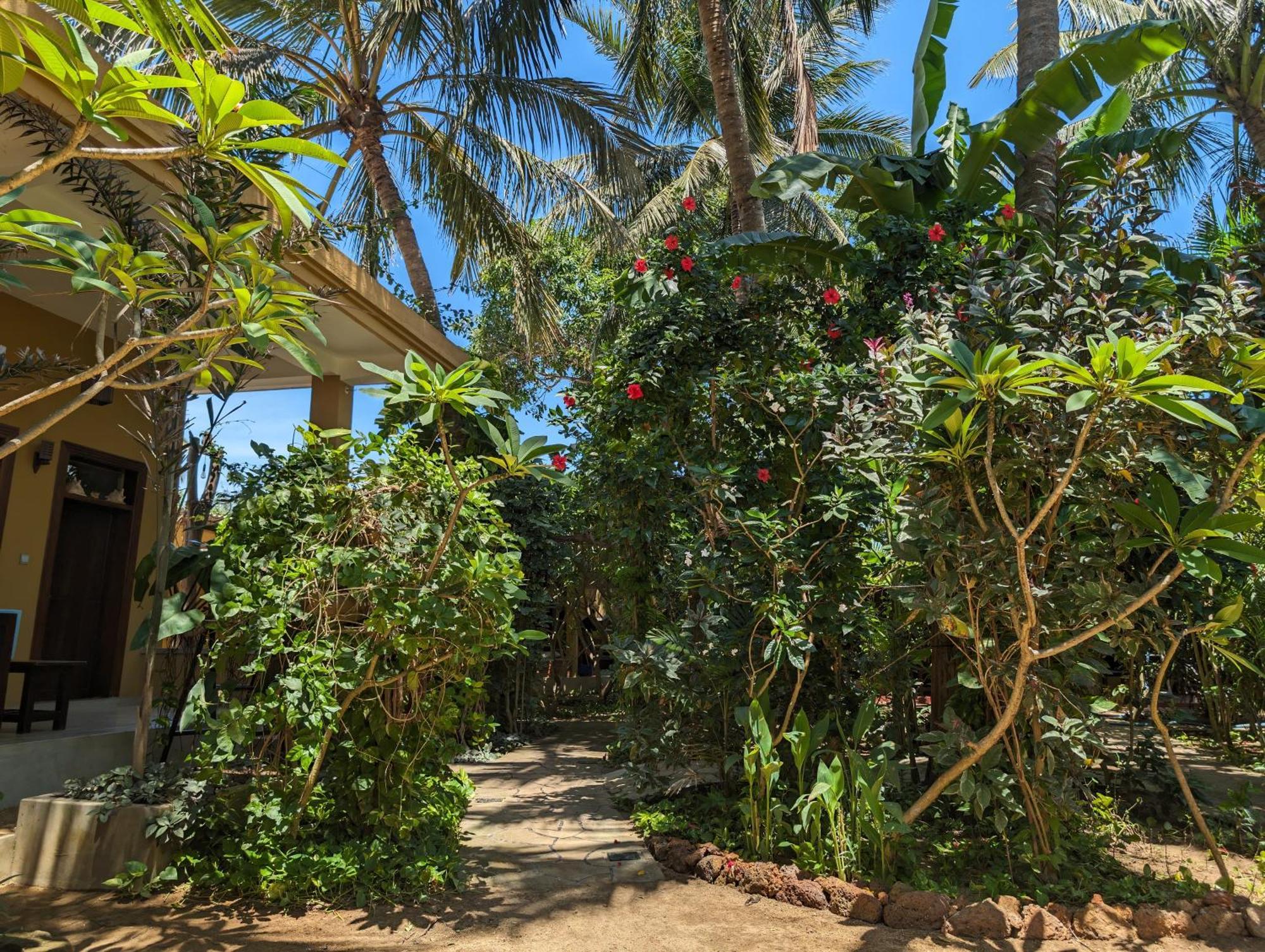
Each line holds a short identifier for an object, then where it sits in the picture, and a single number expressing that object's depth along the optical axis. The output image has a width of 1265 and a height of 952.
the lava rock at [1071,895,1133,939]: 3.68
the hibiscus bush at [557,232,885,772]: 4.84
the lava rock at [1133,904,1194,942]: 3.68
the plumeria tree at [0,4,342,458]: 2.13
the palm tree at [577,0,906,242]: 10.60
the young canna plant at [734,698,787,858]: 4.38
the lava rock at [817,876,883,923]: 3.86
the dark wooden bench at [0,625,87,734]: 5.10
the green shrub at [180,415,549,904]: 3.80
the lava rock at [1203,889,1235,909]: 3.81
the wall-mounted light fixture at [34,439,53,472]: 7.38
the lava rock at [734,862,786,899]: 4.14
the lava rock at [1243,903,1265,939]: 3.68
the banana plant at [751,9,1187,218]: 6.07
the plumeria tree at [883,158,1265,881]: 3.65
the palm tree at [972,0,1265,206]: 10.27
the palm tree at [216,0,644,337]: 10.06
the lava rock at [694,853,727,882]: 4.39
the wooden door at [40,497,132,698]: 7.96
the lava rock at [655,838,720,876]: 4.52
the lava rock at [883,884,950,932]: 3.75
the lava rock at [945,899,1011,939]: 3.67
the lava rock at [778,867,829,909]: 4.00
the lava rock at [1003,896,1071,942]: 3.65
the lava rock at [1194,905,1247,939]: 3.69
